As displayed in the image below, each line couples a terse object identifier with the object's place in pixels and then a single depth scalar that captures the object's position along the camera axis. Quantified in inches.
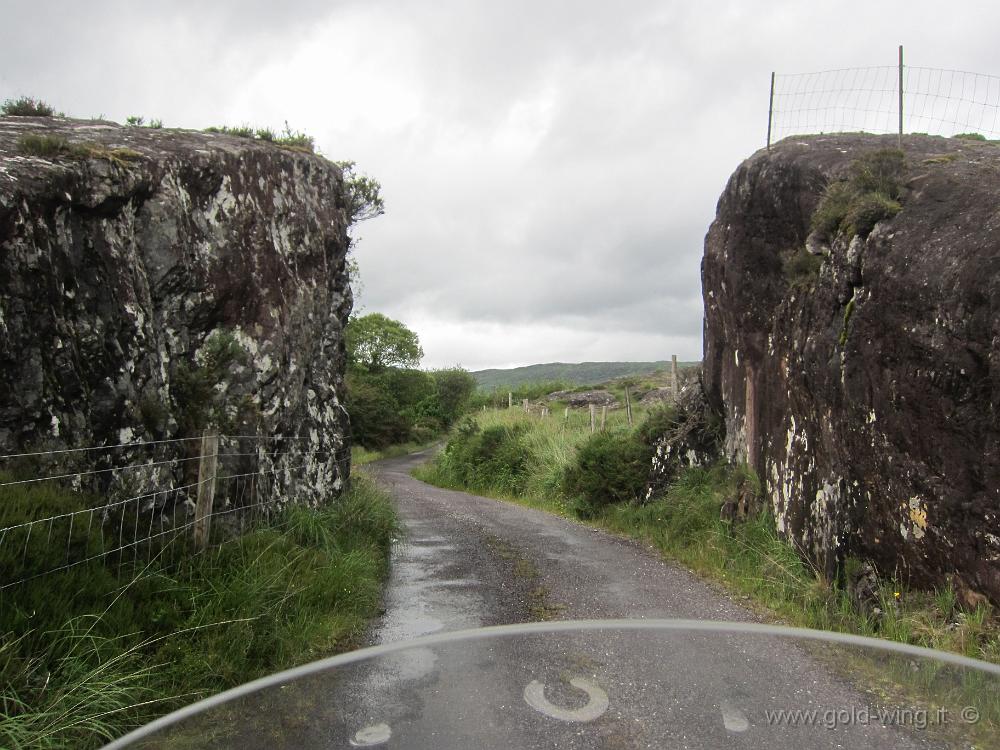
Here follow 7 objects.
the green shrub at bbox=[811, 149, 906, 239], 269.7
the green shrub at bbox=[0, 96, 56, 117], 333.4
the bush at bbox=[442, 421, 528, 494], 790.5
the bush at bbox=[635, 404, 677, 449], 518.6
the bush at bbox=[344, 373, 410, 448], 1565.0
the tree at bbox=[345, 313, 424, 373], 2209.6
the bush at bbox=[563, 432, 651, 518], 522.3
